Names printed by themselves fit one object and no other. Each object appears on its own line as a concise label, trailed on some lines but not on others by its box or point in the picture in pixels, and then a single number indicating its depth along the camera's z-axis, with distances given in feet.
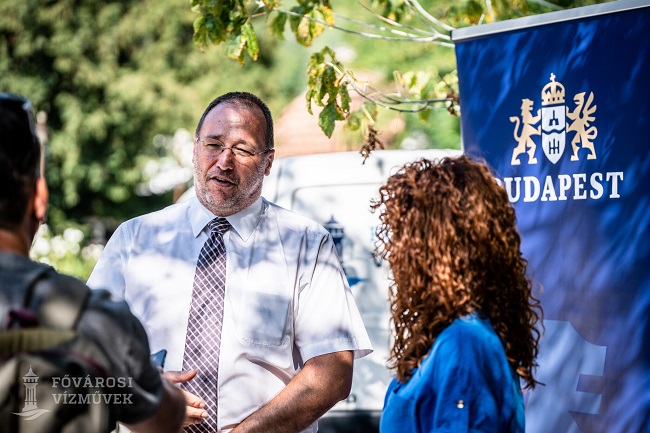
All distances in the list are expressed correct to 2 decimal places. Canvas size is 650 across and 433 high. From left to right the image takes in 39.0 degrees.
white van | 17.87
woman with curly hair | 7.48
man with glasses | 10.95
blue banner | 11.16
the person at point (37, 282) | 6.32
